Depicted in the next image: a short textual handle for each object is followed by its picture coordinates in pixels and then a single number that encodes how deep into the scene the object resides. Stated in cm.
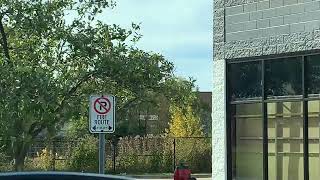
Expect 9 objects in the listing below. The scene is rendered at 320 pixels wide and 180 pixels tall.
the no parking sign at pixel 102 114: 1098
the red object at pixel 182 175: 1553
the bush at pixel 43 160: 3408
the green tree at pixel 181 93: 2000
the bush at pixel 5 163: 2714
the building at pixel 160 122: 5826
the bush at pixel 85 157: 3409
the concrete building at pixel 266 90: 1276
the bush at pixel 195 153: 3666
